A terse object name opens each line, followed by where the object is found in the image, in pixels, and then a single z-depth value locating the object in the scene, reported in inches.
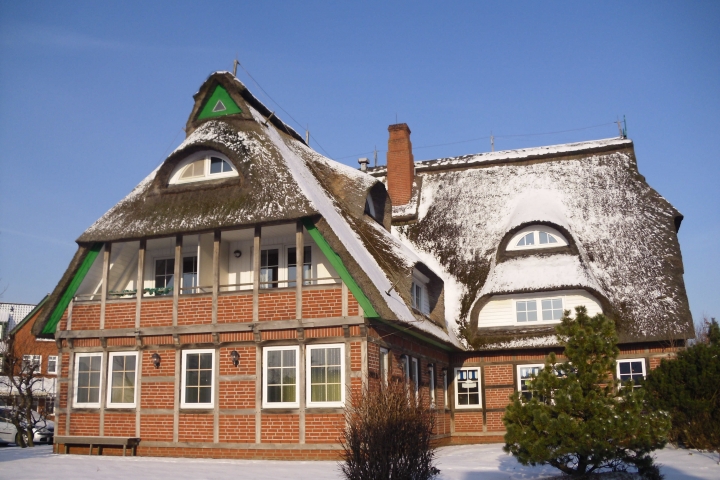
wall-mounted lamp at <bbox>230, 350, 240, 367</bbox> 617.0
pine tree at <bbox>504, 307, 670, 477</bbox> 404.2
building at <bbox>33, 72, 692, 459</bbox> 602.2
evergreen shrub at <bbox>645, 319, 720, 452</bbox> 585.4
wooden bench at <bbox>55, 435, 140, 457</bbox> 628.7
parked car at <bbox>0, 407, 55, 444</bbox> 967.0
